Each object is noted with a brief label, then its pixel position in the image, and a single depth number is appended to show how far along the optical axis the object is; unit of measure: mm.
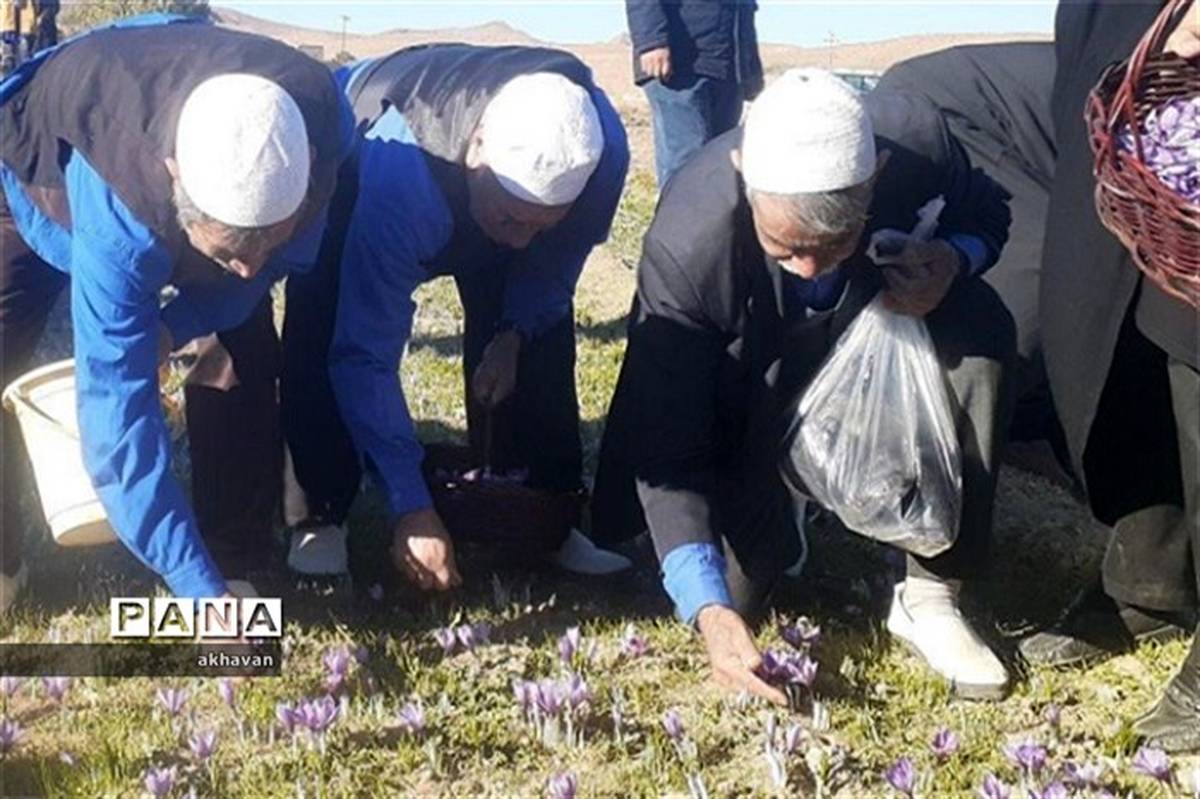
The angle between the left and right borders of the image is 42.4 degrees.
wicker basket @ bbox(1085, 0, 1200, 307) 2627
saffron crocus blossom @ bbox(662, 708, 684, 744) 3455
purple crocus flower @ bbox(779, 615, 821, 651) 3971
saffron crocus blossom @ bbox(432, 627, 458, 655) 3916
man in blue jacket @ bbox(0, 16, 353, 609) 3297
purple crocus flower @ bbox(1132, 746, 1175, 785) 3262
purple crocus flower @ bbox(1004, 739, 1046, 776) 3273
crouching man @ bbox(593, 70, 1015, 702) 3477
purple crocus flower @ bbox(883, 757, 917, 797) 3135
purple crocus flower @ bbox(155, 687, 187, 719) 3564
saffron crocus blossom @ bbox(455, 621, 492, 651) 3939
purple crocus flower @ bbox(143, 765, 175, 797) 3162
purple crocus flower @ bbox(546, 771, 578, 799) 3082
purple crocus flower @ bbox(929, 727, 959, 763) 3338
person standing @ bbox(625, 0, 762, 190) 7312
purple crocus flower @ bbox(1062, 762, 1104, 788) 3252
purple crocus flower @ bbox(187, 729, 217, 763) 3326
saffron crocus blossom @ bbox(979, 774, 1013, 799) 3064
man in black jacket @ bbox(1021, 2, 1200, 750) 3408
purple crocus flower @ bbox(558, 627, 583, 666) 3885
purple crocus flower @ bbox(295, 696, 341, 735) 3385
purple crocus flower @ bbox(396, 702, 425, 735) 3514
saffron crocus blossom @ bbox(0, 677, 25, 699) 3711
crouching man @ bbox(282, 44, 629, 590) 3893
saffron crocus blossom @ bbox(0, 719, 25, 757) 3396
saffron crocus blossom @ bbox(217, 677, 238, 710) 3609
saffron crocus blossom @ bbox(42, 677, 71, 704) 3701
